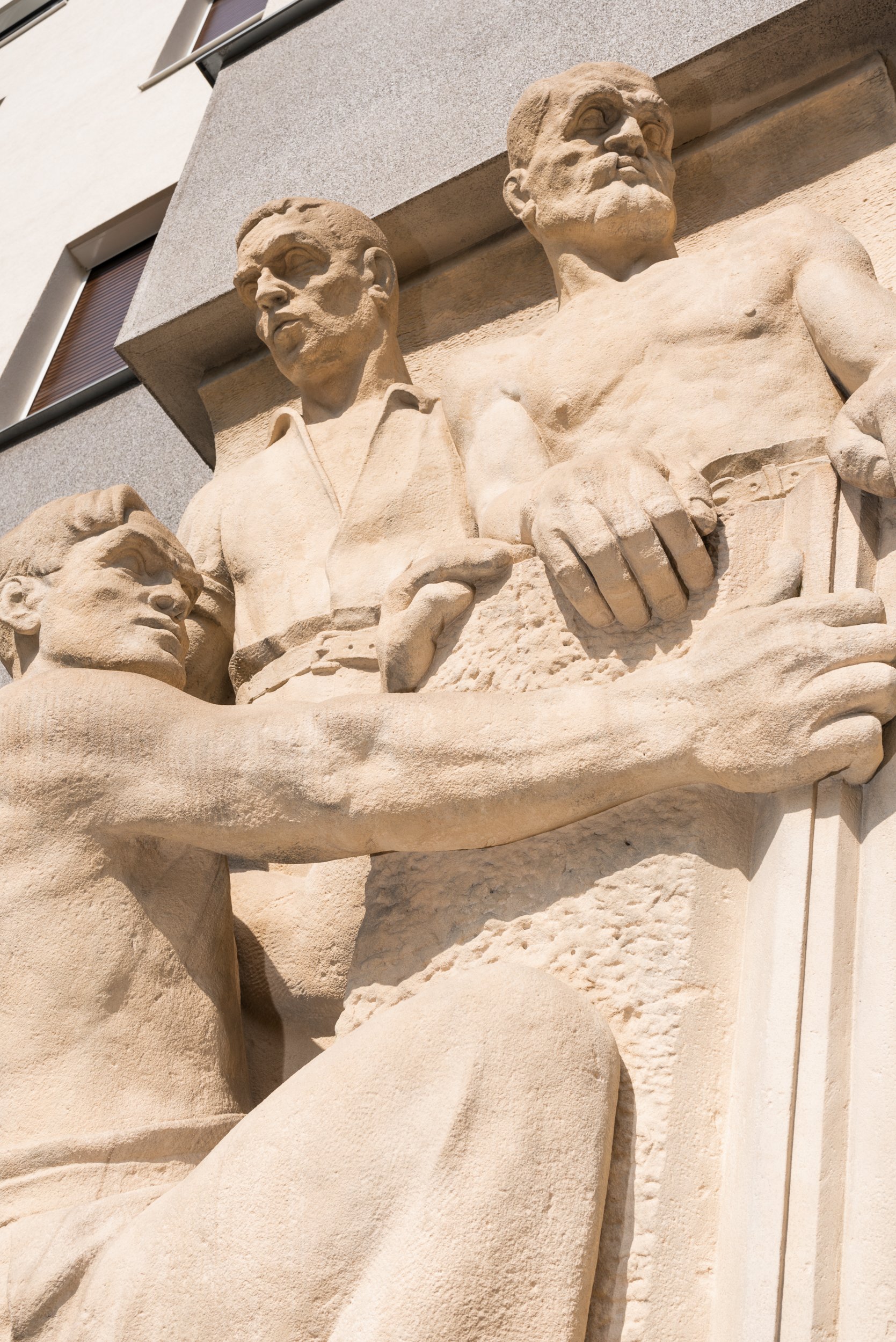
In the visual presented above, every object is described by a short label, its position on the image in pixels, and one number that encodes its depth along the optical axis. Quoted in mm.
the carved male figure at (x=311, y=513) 2809
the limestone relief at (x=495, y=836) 1778
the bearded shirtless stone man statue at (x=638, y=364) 2307
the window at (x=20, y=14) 9336
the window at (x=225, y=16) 7906
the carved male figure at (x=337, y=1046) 1738
